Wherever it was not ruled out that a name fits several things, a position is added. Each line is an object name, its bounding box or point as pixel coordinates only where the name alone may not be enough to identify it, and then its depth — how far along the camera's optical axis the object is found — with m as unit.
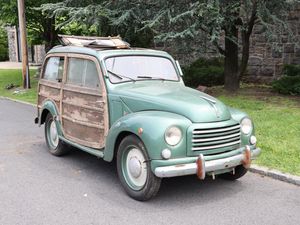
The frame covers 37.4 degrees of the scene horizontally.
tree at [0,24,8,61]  39.59
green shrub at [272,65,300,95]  12.47
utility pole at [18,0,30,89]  17.12
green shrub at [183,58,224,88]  14.53
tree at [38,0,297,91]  10.74
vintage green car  5.02
